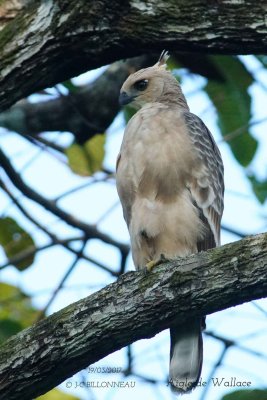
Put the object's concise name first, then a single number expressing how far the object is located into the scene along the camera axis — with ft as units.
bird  36.24
